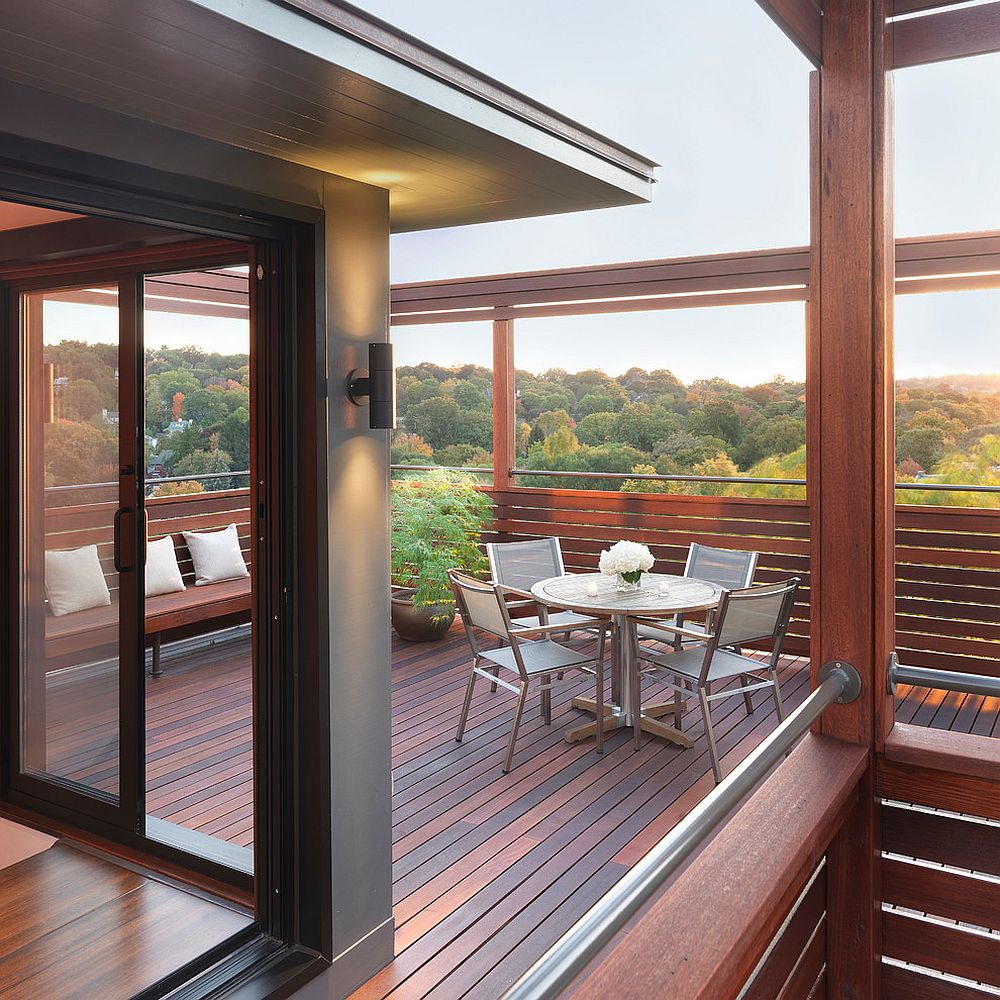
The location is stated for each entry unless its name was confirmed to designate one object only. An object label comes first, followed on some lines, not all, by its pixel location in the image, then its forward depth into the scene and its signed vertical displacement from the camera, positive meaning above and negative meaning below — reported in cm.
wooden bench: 491 -55
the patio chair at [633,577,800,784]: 411 -72
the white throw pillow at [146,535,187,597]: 510 -42
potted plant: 636 -39
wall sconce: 253 +30
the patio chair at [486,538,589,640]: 574 -46
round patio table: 444 -56
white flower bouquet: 475 -37
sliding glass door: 312 +2
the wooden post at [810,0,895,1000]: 159 +13
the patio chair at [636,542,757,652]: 524 -46
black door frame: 243 -35
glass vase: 479 -47
